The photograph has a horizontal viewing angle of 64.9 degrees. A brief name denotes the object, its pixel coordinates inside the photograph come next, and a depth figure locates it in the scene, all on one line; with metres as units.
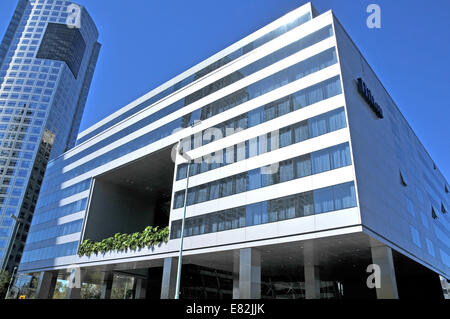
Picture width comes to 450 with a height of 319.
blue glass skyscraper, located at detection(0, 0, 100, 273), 117.88
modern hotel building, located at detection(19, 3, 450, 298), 28.12
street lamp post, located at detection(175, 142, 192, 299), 20.44
